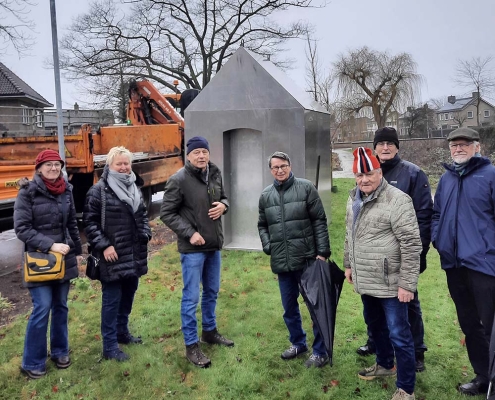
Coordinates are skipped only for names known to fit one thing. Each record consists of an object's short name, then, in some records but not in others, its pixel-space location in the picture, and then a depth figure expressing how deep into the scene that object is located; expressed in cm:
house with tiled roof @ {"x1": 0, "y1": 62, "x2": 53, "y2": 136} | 3053
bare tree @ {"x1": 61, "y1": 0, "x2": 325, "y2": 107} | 2459
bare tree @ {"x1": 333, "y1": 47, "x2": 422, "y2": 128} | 3372
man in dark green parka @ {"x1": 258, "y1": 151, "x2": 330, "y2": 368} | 384
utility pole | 645
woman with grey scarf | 392
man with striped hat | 311
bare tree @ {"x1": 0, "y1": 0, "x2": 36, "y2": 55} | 1398
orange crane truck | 891
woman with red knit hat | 369
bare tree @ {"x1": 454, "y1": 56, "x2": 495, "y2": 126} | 3831
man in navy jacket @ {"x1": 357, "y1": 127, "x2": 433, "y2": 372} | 362
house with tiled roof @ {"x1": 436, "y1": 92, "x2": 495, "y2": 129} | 4972
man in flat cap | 313
